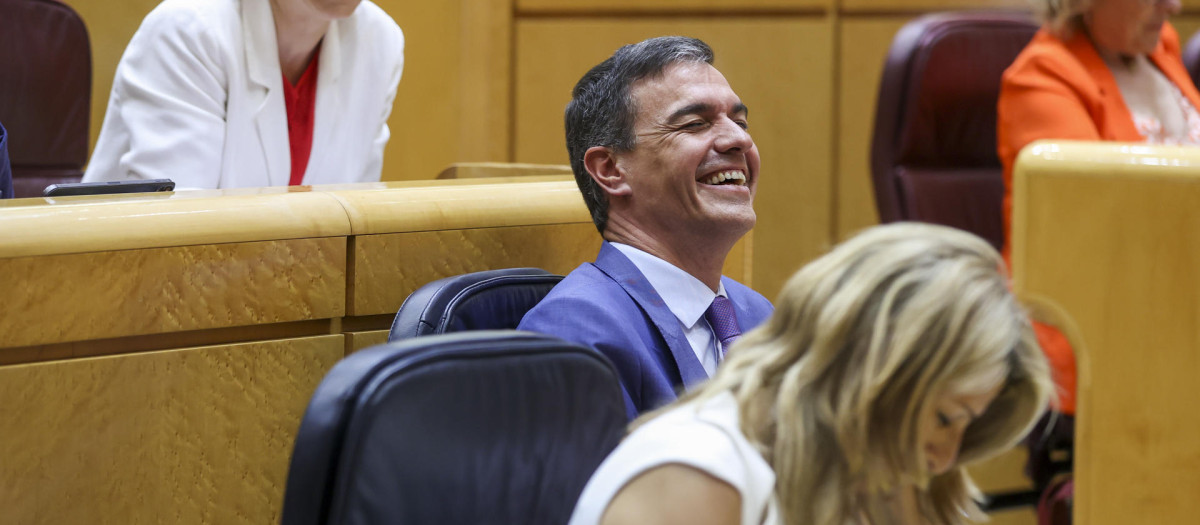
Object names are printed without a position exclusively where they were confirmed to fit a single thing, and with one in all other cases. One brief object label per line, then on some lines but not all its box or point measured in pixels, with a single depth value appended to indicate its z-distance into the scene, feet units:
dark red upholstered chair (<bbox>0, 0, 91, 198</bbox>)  26.73
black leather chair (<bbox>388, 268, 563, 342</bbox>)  22.49
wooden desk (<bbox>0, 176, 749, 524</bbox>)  22.08
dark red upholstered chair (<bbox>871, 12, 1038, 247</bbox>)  27.06
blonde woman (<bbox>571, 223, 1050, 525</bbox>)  20.78
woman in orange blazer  26.71
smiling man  23.07
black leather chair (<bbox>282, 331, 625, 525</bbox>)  20.90
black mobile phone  22.62
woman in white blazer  24.48
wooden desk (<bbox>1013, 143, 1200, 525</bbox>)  24.54
